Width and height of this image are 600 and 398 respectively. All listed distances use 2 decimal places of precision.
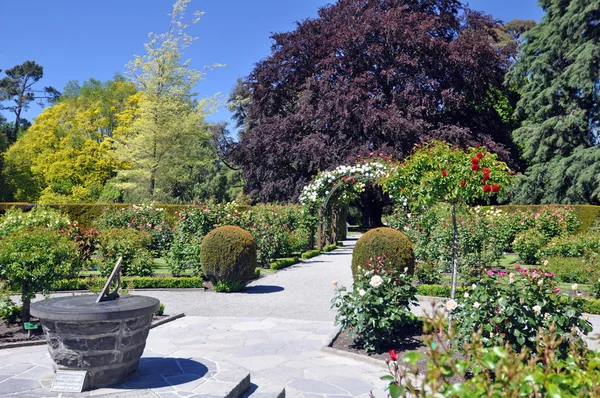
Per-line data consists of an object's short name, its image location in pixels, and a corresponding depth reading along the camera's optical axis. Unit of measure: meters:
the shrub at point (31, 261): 6.82
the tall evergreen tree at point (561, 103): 22.45
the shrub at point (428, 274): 11.17
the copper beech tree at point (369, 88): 23.84
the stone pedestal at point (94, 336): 4.28
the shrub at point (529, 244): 14.65
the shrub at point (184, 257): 12.38
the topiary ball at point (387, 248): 10.04
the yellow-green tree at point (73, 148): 31.70
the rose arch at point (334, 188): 18.47
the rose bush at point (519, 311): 4.91
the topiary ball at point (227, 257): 10.92
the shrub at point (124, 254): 11.75
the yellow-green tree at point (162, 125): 27.84
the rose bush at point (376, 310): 6.09
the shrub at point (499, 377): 1.94
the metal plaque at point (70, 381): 4.23
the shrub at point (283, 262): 14.86
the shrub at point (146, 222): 16.19
